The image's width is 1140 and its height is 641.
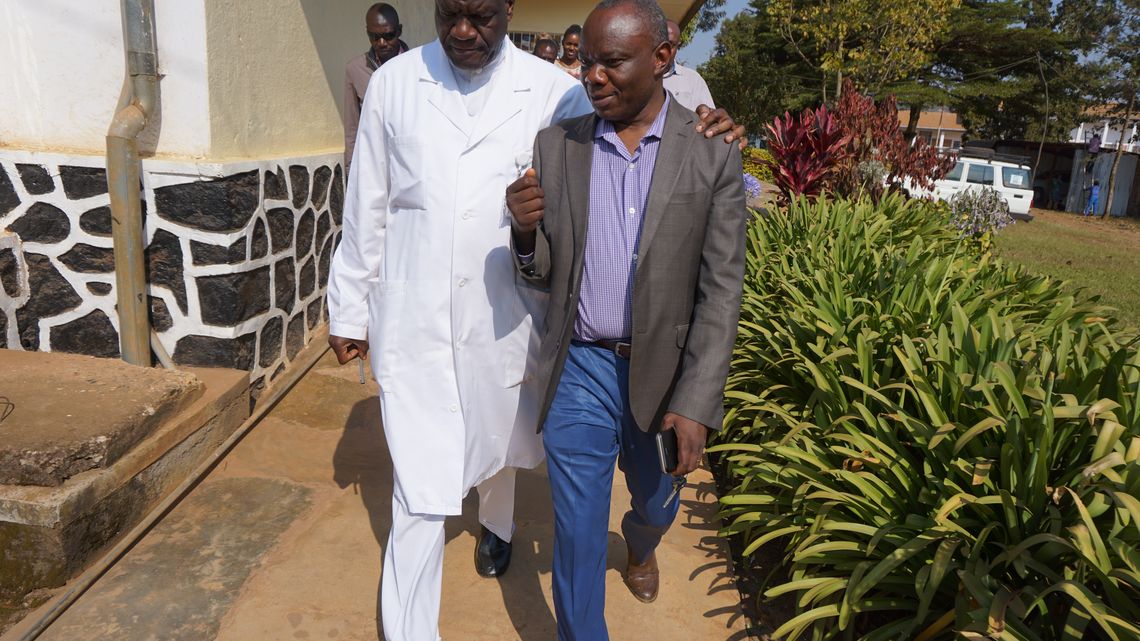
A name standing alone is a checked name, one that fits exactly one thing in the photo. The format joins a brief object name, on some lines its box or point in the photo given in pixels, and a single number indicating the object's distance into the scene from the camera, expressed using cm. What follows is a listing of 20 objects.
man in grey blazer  225
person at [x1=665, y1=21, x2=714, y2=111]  520
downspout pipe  346
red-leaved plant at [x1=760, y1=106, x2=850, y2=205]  739
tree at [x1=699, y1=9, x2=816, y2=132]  3238
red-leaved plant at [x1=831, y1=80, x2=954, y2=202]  797
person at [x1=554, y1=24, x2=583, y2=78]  810
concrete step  273
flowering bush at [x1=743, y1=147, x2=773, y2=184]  2200
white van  1980
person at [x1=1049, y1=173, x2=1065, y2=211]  2833
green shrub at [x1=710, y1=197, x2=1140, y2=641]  215
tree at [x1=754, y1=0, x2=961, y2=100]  1914
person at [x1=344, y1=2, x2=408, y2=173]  514
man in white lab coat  254
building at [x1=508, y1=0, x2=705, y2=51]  1602
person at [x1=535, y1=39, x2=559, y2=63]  897
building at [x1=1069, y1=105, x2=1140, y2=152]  2753
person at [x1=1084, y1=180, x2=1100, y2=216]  2566
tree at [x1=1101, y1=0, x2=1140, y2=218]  2616
